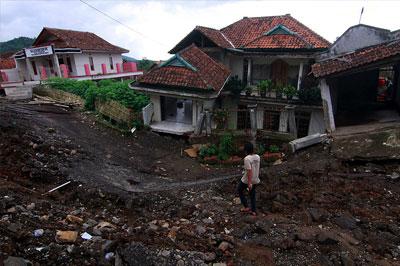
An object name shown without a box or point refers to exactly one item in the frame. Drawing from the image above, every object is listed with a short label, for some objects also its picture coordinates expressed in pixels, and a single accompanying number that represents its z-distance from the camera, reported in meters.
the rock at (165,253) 4.55
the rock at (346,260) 4.57
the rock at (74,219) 5.43
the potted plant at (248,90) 17.00
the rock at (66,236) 4.59
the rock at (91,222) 5.52
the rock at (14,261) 3.69
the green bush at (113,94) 15.78
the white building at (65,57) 25.02
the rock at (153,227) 5.55
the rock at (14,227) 4.46
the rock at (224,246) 4.93
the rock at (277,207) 6.91
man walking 6.16
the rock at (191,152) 12.77
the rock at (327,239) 5.07
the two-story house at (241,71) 14.85
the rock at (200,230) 5.57
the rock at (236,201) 7.50
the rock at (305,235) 5.23
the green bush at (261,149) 11.95
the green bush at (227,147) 12.29
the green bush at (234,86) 17.08
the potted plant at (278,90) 16.15
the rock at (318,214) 6.13
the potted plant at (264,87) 16.30
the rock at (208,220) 6.28
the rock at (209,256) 4.62
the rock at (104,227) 5.21
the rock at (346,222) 5.82
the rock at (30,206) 5.55
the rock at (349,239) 5.23
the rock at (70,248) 4.36
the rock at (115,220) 6.07
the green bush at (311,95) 15.47
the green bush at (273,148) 11.86
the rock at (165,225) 5.79
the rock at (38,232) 4.57
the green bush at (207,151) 12.48
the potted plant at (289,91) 15.82
